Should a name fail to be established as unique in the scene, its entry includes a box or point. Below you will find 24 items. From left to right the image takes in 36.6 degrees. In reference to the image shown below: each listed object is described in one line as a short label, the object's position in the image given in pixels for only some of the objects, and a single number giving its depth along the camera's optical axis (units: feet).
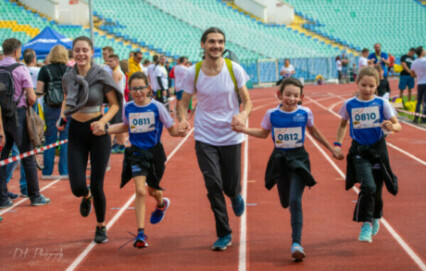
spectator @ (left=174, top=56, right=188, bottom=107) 62.75
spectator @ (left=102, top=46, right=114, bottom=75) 39.30
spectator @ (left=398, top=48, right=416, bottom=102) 63.87
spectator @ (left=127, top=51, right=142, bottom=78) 48.80
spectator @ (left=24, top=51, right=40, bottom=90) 33.09
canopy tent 63.52
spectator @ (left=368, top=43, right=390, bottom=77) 56.43
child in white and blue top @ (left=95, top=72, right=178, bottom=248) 20.49
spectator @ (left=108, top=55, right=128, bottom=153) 38.86
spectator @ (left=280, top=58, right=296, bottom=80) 85.81
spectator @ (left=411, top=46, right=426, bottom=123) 52.31
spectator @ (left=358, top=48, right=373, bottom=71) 54.49
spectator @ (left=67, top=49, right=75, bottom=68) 37.79
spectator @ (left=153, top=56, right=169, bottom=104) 64.49
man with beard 19.44
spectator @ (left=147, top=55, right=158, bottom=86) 64.51
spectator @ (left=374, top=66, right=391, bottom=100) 45.52
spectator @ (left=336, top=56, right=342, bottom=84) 130.21
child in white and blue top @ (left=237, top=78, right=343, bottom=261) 18.92
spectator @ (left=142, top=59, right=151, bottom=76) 81.92
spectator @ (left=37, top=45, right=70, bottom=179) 30.60
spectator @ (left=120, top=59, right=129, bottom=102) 43.75
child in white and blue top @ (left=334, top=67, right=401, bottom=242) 20.03
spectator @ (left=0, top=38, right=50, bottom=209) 26.73
